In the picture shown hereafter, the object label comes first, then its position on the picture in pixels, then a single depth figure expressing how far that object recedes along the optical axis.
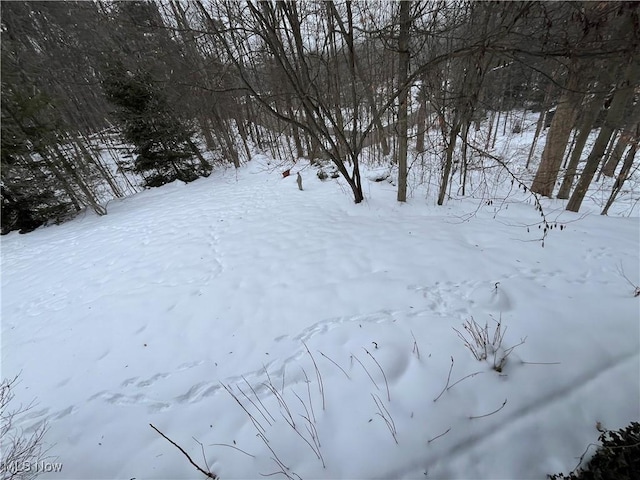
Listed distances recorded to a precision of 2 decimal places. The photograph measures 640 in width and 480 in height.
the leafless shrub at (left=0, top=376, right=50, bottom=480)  1.68
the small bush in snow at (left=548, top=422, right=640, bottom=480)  1.20
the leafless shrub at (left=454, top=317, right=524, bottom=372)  1.88
